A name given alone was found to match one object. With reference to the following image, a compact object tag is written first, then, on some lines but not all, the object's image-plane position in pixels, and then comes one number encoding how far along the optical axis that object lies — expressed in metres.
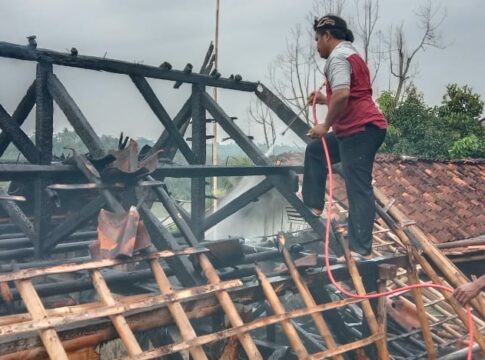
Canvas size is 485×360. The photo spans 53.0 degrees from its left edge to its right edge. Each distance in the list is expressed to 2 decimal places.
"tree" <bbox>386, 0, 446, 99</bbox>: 45.06
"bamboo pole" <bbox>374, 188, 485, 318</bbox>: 4.83
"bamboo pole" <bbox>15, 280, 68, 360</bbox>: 2.65
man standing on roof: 4.40
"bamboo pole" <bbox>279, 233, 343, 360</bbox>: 3.61
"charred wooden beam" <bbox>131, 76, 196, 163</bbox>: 5.49
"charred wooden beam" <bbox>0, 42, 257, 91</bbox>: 4.40
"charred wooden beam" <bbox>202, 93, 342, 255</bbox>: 5.73
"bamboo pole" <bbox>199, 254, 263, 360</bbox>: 3.15
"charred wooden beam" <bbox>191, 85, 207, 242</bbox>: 6.25
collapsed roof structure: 3.04
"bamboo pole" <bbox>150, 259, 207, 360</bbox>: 2.92
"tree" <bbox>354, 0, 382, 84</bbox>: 48.69
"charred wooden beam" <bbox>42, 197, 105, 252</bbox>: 4.13
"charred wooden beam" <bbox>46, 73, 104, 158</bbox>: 4.40
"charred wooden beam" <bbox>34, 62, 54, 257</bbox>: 4.62
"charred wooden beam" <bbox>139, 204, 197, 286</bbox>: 3.85
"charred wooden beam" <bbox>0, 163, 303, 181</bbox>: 3.86
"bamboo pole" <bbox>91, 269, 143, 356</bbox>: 2.82
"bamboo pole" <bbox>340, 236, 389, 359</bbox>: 3.91
